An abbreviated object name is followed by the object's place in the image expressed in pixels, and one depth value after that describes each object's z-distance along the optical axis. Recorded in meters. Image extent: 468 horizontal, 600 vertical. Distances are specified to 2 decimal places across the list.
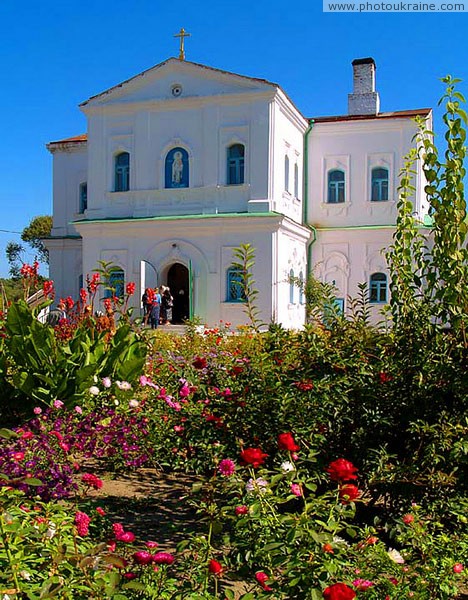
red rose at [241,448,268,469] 2.84
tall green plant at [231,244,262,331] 4.49
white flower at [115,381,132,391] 5.46
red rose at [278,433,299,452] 2.88
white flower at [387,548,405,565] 2.72
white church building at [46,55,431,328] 19.50
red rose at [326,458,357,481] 2.81
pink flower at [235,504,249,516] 2.71
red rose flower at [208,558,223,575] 2.29
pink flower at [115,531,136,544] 2.69
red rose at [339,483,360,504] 2.80
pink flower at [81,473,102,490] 3.48
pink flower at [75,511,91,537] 2.68
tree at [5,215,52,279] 53.94
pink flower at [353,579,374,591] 2.37
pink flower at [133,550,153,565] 2.39
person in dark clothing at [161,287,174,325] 19.88
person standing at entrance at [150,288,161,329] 18.02
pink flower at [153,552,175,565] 2.40
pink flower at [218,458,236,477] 2.82
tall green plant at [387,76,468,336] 3.86
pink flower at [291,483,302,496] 2.75
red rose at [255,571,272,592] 2.27
